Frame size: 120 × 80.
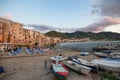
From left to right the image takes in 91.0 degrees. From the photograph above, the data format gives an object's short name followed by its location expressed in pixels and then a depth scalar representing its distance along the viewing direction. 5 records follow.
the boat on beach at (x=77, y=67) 7.25
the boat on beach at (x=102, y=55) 15.11
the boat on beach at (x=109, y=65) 8.63
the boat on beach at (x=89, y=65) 8.27
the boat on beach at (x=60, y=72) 6.22
